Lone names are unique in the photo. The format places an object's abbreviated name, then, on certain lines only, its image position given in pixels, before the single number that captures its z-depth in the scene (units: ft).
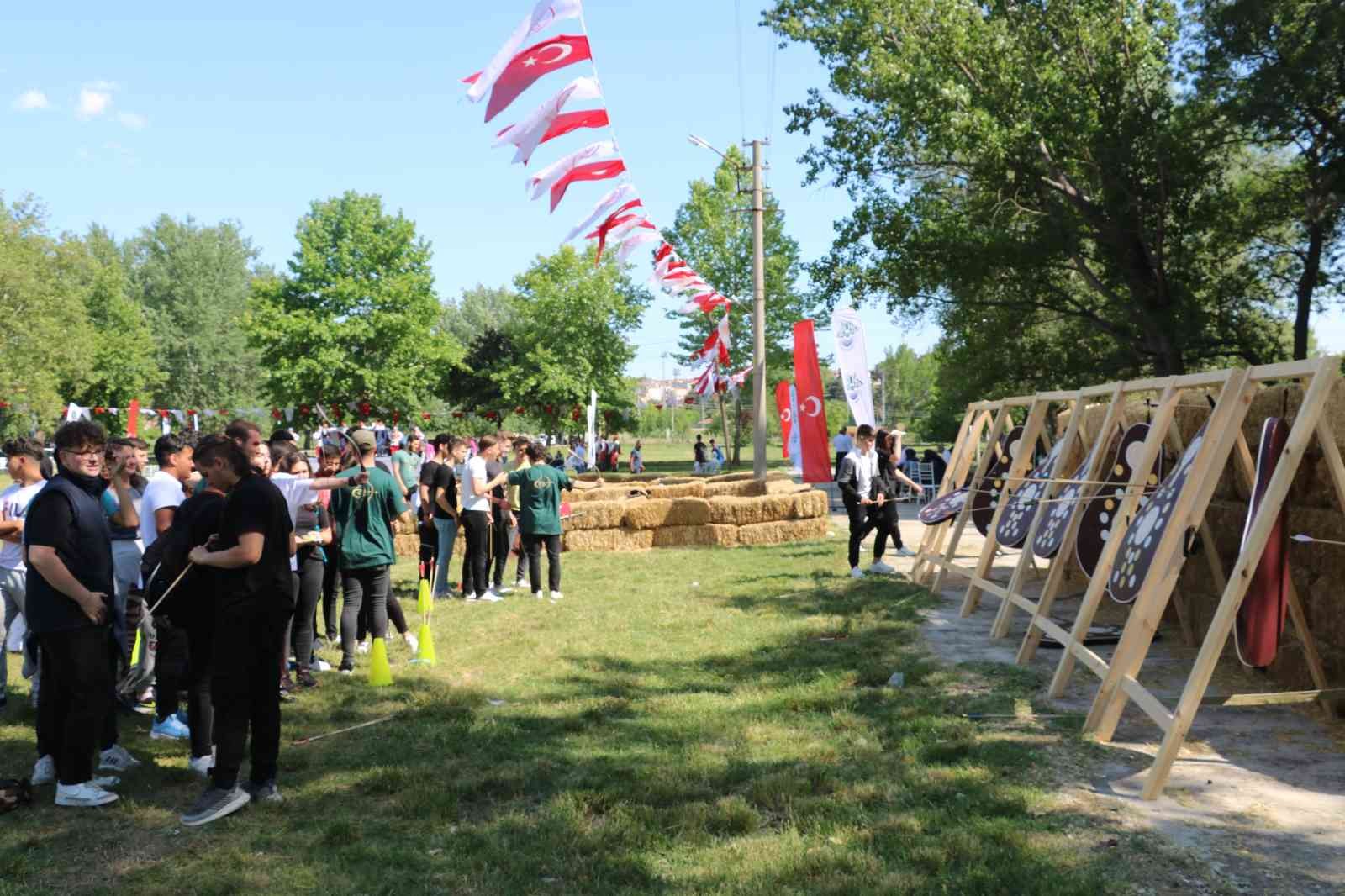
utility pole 64.59
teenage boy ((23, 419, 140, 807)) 15.28
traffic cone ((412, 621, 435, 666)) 26.02
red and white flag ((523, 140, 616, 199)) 41.88
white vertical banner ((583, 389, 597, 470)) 115.24
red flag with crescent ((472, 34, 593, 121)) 34.14
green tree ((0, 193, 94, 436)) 137.18
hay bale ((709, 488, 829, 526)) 52.60
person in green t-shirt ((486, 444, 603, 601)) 34.63
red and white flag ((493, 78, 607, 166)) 36.60
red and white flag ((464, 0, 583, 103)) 33.55
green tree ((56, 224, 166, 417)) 198.70
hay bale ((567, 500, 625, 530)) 51.11
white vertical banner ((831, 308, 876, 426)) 64.18
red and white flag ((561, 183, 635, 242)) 45.88
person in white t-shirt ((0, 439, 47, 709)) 20.57
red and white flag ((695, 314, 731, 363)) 75.05
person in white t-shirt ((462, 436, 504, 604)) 35.60
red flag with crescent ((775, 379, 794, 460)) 87.31
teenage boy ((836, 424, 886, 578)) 37.86
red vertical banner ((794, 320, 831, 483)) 68.13
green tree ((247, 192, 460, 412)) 154.81
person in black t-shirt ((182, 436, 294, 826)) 15.15
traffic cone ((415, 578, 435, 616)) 28.36
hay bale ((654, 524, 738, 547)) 52.49
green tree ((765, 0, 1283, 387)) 67.56
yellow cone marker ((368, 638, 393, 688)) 23.85
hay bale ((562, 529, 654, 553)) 51.47
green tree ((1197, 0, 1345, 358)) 53.62
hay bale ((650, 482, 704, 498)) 57.77
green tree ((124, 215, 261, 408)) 229.86
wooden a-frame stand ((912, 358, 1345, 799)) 14.94
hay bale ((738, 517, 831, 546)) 52.49
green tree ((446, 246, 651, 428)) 179.83
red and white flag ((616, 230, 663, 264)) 49.47
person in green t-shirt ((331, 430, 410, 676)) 24.89
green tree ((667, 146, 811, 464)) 159.43
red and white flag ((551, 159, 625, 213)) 42.32
